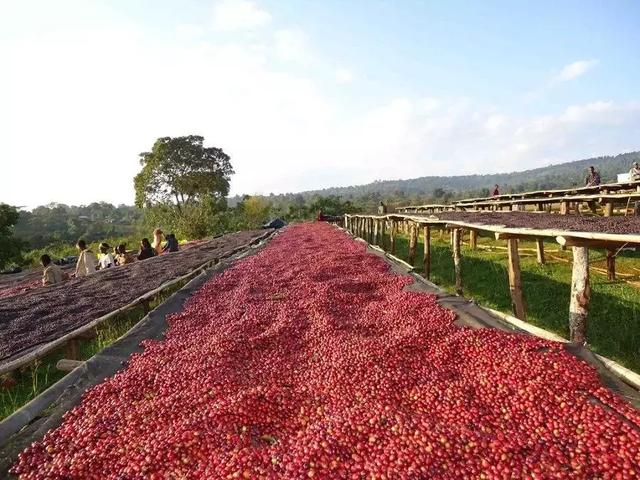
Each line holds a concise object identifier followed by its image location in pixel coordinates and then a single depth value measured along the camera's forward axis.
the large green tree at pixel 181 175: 42.88
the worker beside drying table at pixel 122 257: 14.53
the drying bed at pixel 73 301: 5.96
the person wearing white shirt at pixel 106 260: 13.71
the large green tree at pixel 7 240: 21.97
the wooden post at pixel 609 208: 10.70
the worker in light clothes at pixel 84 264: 12.11
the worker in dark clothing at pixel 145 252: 15.07
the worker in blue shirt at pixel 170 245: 17.03
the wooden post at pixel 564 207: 12.16
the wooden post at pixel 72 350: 5.86
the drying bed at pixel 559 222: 4.95
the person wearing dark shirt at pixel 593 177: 17.19
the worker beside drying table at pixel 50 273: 11.01
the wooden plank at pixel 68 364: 4.55
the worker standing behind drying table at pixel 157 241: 16.44
